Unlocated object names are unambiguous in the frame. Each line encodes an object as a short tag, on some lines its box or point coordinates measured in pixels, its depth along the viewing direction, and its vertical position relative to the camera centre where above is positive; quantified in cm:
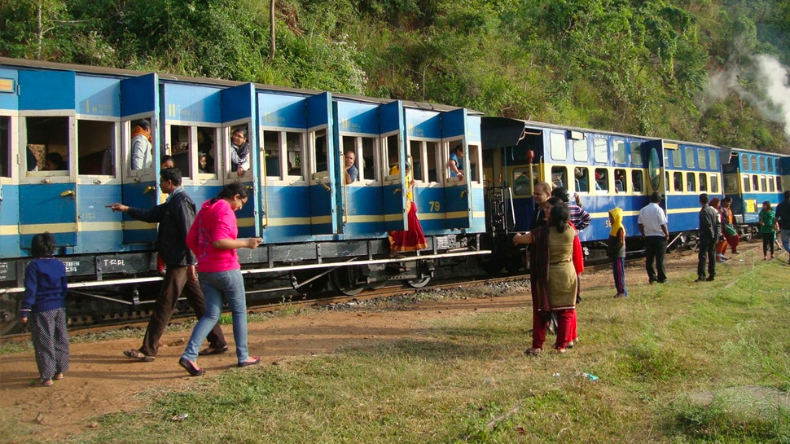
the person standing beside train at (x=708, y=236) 1221 -15
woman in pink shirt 575 -12
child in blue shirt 564 -47
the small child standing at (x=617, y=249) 1033 -27
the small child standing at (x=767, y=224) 1653 +5
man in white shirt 1133 +2
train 802 +112
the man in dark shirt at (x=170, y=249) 638 +0
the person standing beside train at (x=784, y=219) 1523 +14
